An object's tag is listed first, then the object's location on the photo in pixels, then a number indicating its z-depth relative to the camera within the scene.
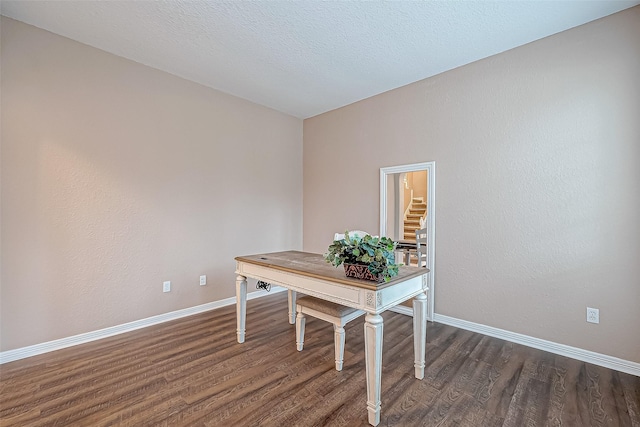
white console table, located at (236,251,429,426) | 1.64
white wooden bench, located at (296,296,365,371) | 2.18
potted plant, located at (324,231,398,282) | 1.70
